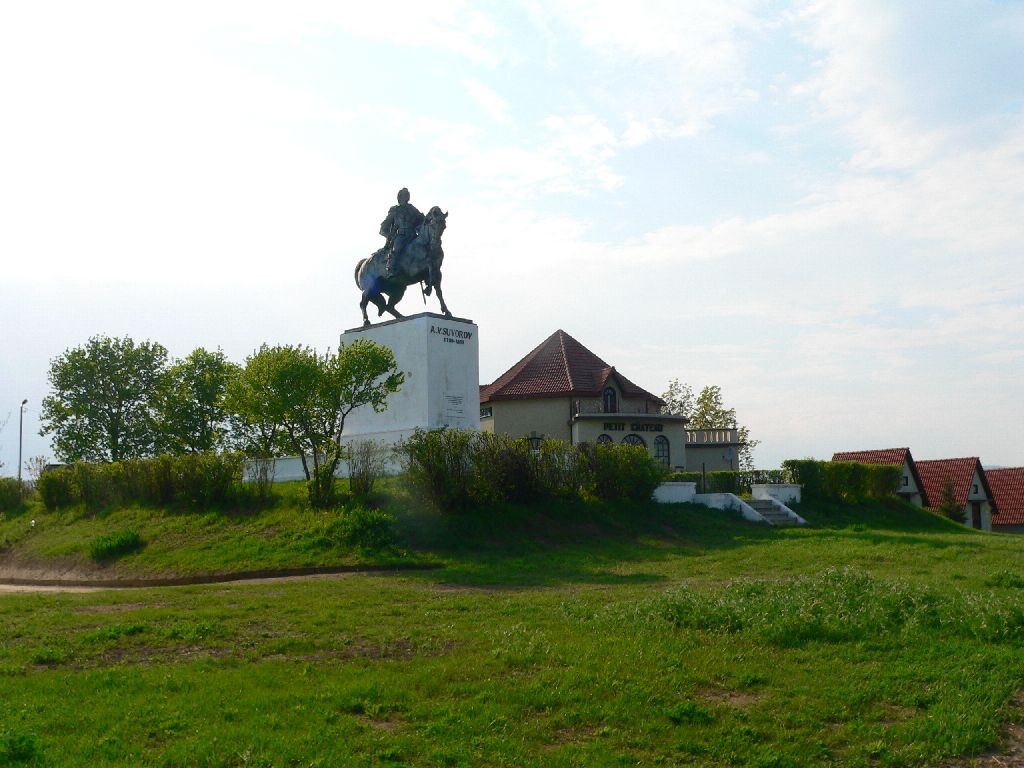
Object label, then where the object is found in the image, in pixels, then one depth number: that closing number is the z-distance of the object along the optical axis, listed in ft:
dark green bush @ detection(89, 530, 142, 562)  68.33
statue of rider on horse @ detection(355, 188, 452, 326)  92.99
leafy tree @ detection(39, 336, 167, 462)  145.89
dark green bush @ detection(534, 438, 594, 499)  81.35
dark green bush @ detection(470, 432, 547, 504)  75.72
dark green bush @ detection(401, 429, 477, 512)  72.59
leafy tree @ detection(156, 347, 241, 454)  136.67
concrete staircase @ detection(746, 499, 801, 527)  96.22
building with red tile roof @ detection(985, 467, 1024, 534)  172.55
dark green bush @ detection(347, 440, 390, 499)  74.95
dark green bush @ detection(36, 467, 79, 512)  89.56
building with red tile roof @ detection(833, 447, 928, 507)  159.33
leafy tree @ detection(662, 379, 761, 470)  201.87
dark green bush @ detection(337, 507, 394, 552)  65.26
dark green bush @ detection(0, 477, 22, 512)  96.37
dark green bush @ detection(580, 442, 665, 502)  85.56
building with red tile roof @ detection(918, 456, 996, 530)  166.91
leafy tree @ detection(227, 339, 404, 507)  73.00
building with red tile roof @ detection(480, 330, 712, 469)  143.13
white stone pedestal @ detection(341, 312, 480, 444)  88.07
